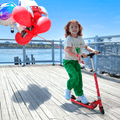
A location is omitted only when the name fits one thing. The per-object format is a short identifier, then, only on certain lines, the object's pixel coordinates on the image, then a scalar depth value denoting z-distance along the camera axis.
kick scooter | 2.19
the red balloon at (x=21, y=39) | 3.95
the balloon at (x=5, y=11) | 3.49
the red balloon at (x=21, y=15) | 2.92
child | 2.45
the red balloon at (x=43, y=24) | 3.16
